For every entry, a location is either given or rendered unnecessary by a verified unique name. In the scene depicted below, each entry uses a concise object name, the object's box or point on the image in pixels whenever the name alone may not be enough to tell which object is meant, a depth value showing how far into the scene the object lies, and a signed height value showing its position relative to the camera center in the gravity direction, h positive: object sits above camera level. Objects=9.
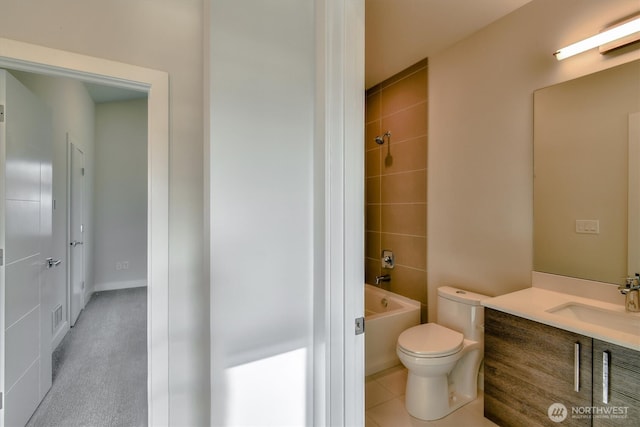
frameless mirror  1.45 +0.21
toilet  1.74 -0.91
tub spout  2.86 -0.66
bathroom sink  1.32 -0.53
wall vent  2.60 -0.98
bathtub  2.27 -0.99
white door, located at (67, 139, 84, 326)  3.20 -0.21
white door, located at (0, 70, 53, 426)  1.52 -0.23
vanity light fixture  1.40 +0.93
